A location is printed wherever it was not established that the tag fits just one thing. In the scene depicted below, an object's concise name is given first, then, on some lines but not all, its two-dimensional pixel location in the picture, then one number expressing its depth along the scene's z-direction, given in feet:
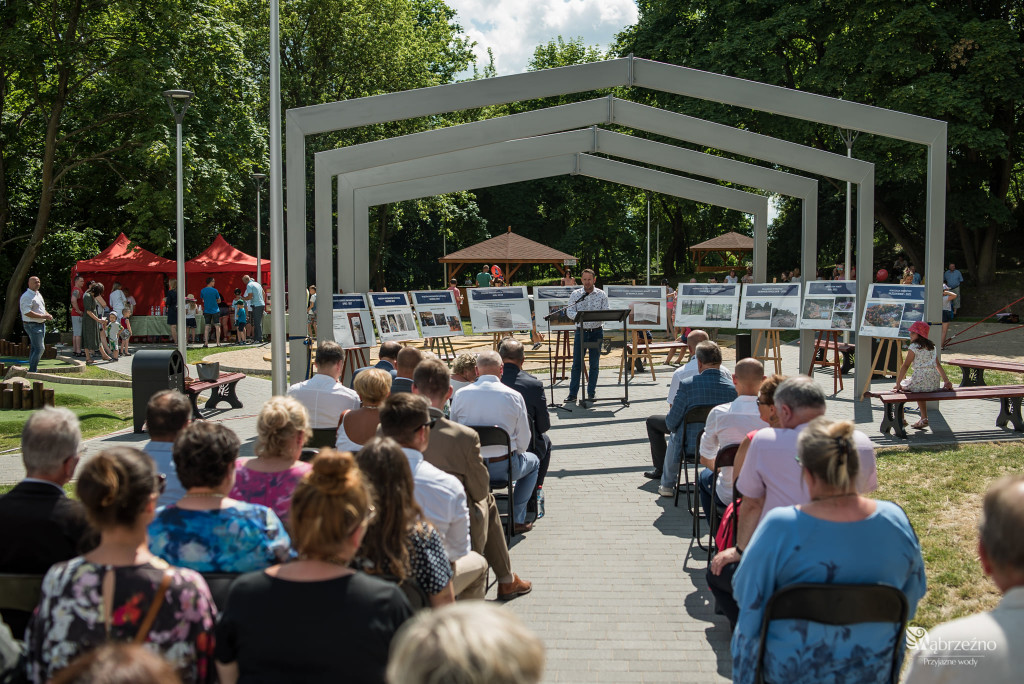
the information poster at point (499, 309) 50.26
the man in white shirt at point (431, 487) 13.87
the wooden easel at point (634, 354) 53.48
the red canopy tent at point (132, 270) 86.22
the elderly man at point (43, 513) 11.00
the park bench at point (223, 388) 42.28
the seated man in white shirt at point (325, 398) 23.31
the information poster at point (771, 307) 49.34
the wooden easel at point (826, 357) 48.62
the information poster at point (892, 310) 42.57
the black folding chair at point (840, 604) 10.27
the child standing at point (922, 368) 33.81
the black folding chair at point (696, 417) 23.18
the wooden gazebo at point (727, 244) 130.93
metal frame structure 35.45
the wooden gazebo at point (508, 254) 121.29
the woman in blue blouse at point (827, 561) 10.50
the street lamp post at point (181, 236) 47.00
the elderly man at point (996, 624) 7.11
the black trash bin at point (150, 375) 36.91
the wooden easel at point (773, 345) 50.28
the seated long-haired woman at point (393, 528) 10.73
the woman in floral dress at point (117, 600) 8.75
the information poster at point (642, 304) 52.65
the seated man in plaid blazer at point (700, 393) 23.56
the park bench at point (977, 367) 38.37
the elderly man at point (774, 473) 14.21
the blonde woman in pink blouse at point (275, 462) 13.44
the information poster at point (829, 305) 46.83
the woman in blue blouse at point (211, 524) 10.83
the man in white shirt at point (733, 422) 19.36
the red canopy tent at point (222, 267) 92.43
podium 42.06
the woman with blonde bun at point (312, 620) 8.47
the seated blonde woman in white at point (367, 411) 18.98
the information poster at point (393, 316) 45.65
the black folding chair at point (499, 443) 20.59
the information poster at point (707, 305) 52.54
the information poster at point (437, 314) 50.19
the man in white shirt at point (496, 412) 21.65
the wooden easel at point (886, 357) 43.84
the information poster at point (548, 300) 54.70
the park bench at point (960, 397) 33.01
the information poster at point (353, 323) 42.34
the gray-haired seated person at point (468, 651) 4.91
